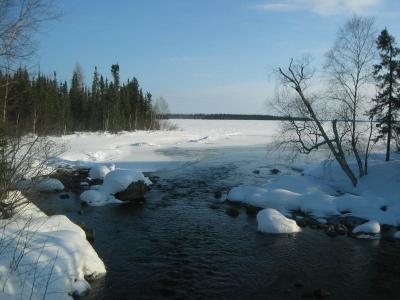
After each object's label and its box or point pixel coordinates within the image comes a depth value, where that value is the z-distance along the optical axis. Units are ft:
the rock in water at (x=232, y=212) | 54.95
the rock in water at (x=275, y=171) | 90.54
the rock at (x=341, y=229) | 47.80
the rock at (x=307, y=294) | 30.22
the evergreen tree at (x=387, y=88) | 78.12
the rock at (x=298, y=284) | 31.90
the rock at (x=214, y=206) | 58.54
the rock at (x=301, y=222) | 50.58
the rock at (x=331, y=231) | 46.91
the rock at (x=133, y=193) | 61.82
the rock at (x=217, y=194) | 65.73
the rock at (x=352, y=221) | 51.53
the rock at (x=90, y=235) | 41.63
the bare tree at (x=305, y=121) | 68.03
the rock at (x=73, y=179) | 69.65
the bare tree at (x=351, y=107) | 66.95
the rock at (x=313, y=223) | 49.97
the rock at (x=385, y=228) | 49.85
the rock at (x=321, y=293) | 30.14
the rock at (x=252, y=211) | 55.98
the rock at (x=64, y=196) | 62.24
